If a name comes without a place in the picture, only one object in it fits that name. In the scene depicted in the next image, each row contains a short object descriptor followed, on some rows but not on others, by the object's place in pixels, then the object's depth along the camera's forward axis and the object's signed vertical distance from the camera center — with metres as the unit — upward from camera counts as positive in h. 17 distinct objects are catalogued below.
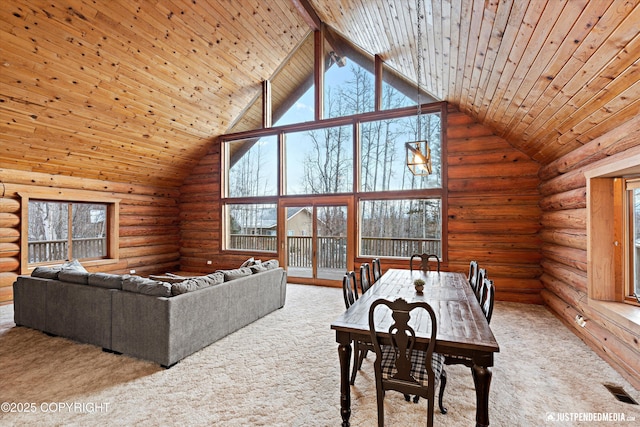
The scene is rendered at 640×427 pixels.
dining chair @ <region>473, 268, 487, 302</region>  2.89 -0.70
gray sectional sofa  2.92 -1.06
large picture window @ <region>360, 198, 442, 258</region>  5.71 -0.20
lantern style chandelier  3.04 +0.68
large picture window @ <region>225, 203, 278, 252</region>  7.34 -0.23
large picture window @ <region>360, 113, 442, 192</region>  5.72 +1.40
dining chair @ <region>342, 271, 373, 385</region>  2.42 -1.06
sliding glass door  6.45 -0.53
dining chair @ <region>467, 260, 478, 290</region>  3.49 -0.72
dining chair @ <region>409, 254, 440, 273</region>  4.19 -0.66
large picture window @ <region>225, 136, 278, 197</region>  7.31 +1.37
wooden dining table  1.76 -0.79
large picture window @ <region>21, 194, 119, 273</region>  5.71 -0.28
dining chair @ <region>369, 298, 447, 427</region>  1.76 -0.97
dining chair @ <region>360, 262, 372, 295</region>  3.09 -0.68
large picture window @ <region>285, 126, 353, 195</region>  6.52 +1.36
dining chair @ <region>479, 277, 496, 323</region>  2.26 -0.67
